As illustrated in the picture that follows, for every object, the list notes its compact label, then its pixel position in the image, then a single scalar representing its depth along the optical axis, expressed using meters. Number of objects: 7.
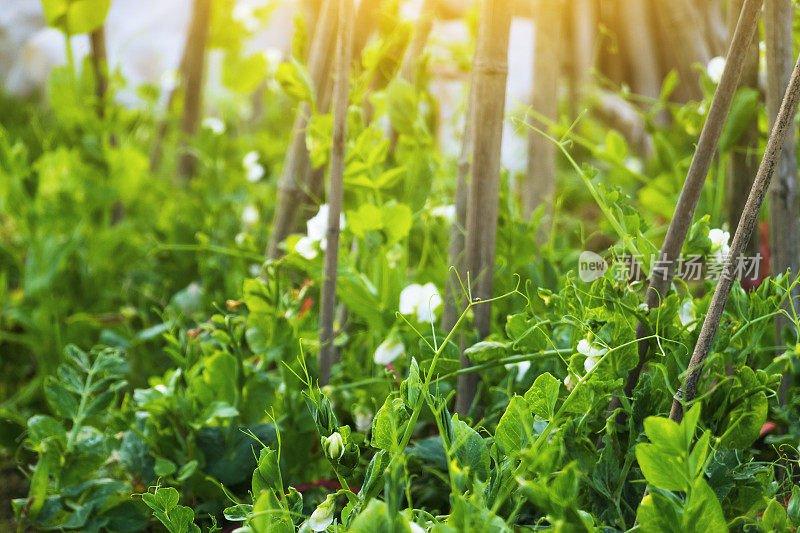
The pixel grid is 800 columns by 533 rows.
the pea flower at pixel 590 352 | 1.52
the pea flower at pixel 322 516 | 1.50
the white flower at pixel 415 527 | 1.44
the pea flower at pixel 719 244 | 1.60
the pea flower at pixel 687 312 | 1.58
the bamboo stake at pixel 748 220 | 1.48
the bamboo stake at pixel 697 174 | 1.52
